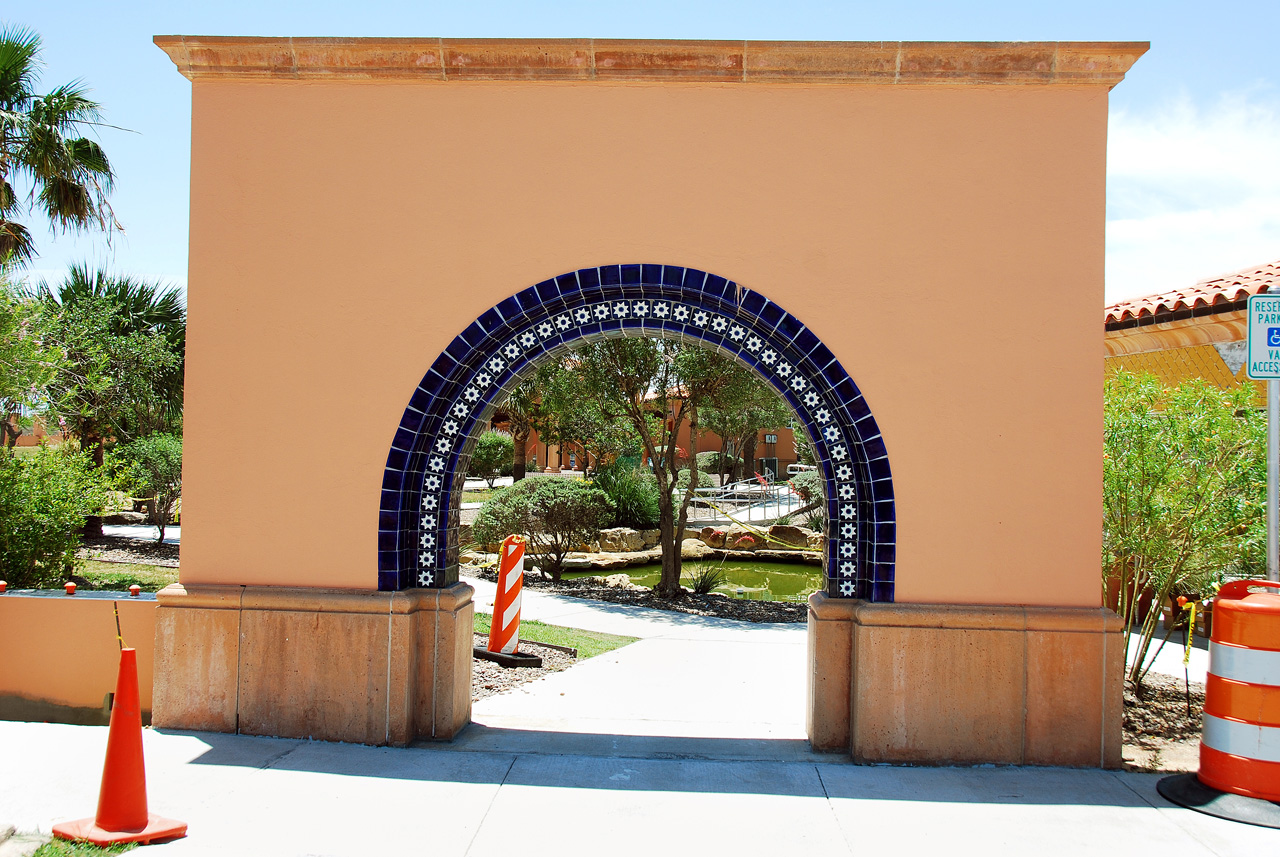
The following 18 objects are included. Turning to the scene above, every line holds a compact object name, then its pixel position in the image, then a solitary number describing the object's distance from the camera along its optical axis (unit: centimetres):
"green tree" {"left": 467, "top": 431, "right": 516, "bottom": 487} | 3294
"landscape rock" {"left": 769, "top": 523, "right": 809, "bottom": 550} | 1633
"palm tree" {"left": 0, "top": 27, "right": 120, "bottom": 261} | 870
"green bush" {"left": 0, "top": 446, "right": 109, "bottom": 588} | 752
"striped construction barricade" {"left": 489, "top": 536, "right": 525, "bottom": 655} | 705
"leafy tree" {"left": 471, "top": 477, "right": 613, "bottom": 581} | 1287
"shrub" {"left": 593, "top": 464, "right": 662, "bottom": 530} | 1620
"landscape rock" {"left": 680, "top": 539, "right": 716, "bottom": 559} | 1513
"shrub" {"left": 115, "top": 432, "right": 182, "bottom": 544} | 1261
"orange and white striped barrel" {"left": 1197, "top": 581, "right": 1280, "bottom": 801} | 381
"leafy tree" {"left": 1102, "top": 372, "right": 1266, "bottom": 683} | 528
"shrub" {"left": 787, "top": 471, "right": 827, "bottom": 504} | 2028
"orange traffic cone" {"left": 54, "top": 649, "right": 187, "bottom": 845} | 341
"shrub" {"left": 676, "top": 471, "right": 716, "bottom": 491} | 2352
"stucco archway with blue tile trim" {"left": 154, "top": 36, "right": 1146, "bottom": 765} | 461
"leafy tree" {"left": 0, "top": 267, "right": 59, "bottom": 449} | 749
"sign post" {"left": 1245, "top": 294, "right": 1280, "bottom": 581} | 424
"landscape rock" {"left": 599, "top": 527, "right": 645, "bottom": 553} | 1538
